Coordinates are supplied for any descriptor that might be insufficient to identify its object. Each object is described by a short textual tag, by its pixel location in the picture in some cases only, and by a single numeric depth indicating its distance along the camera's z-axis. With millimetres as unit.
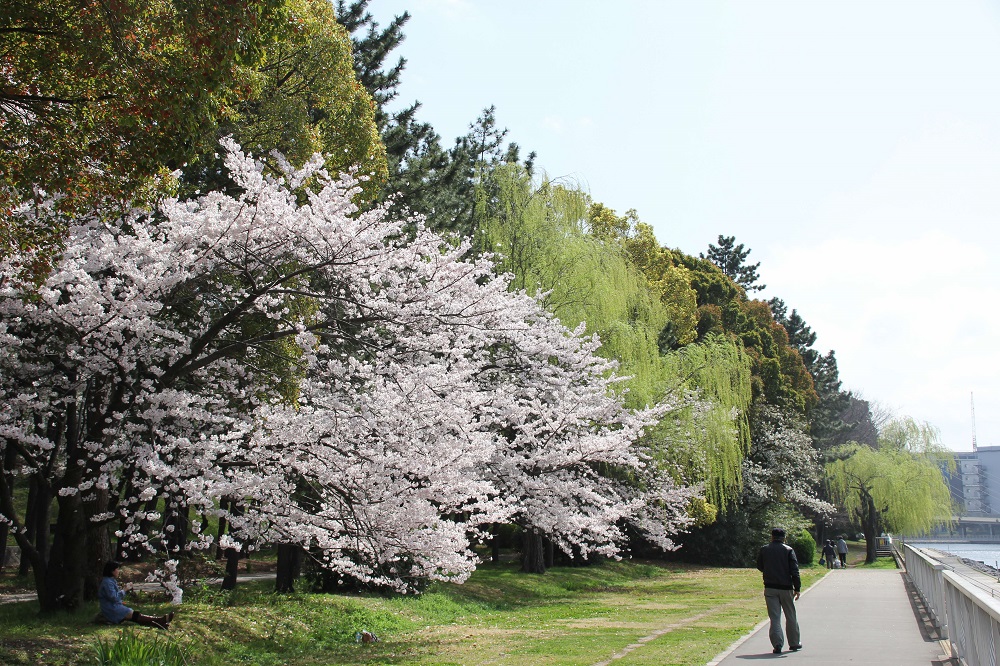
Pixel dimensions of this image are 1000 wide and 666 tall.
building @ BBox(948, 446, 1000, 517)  165250
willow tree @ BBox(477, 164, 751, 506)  22750
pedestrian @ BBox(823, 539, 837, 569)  37188
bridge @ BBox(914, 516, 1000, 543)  128250
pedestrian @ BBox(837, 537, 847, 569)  39022
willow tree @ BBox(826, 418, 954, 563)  45291
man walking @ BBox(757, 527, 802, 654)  9834
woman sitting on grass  10328
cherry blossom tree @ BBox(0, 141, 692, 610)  10633
